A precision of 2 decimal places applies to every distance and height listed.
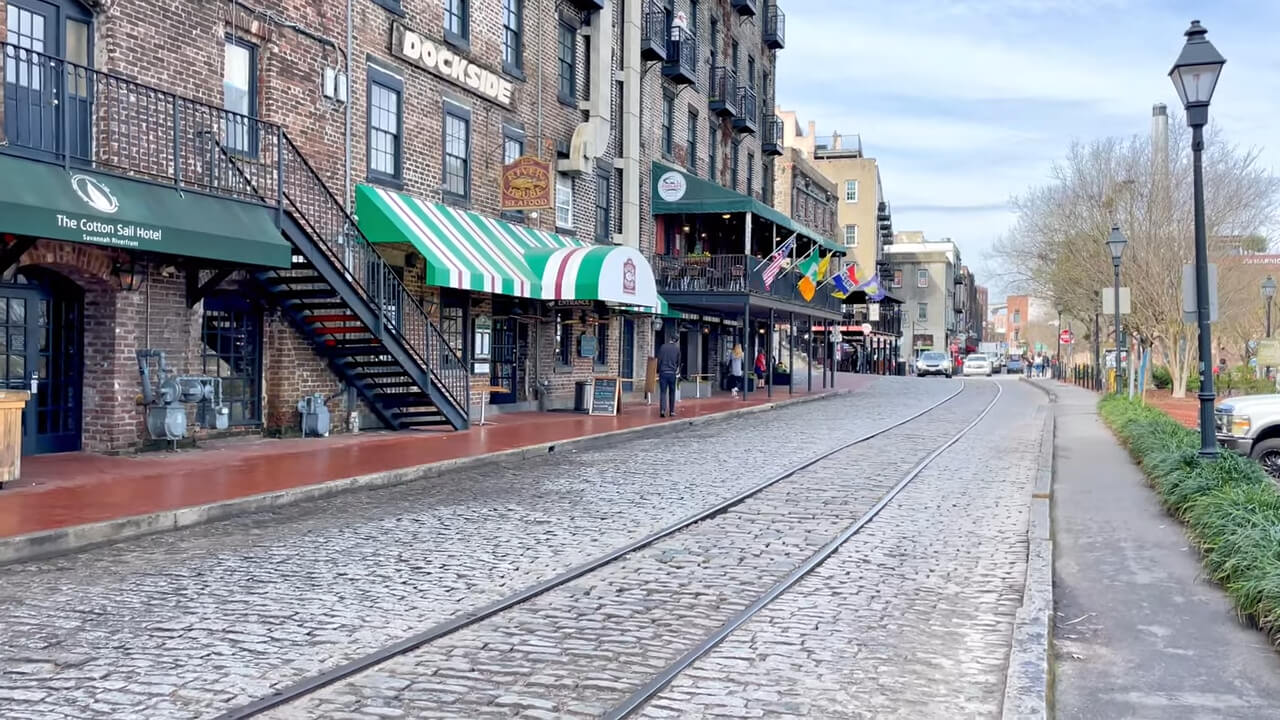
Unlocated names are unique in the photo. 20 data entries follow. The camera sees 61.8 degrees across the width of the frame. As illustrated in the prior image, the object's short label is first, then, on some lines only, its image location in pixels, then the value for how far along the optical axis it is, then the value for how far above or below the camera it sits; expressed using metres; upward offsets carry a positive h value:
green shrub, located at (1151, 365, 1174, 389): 43.16 -1.18
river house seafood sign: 20.27 +3.10
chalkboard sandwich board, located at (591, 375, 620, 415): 22.94 -1.05
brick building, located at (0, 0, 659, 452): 12.28 +1.75
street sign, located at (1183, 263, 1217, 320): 11.61 +0.65
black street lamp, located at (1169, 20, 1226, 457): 11.07 +2.56
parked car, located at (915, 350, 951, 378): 63.34 -0.93
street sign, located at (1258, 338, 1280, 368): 24.69 -0.02
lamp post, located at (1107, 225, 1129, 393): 23.31 +2.32
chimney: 33.00 +6.63
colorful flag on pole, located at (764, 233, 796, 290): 28.33 +2.24
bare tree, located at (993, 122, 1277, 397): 32.88 +4.17
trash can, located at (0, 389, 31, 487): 9.80 -0.83
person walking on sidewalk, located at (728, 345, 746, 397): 30.81 -0.62
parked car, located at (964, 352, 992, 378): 71.31 -1.04
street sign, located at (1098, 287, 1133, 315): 22.69 +1.08
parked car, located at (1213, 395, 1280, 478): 13.08 -1.00
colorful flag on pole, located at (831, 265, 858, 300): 34.91 +2.20
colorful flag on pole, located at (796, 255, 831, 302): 31.84 +2.16
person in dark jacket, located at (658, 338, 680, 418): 22.58 -0.51
